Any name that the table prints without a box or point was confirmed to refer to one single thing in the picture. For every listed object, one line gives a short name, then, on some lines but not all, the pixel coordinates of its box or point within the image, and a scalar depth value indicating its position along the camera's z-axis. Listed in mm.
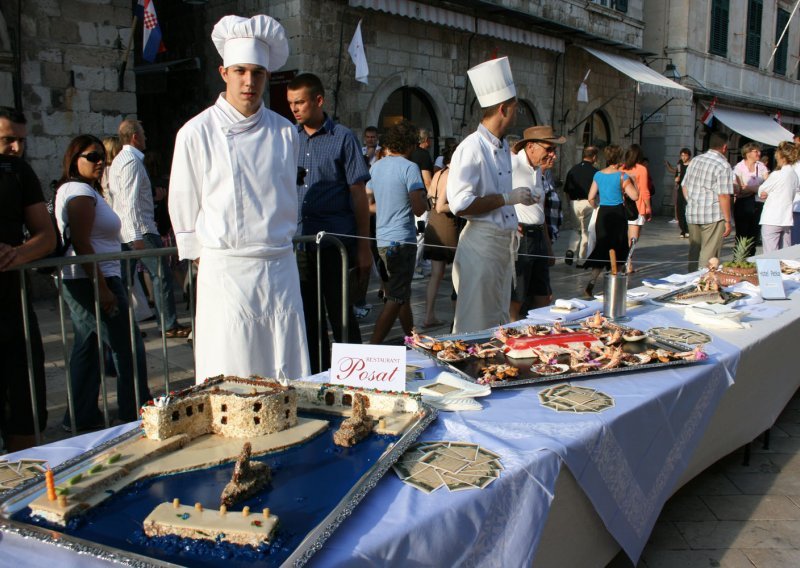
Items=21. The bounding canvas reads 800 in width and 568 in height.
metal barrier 2965
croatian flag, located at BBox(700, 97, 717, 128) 19688
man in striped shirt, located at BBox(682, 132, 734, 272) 6871
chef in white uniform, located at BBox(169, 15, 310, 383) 2646
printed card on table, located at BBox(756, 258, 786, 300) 3818
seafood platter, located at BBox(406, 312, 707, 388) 2371
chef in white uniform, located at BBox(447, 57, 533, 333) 3840
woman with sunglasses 3701
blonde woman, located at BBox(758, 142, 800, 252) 7586
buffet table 1422
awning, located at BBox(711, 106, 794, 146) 20781
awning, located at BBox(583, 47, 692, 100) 15383
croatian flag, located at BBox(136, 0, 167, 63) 8086
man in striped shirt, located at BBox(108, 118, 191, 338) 5316
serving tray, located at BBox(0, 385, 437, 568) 1245
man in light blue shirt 5281
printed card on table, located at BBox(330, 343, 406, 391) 2107
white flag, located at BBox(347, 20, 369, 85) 9812
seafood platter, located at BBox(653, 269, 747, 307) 3689
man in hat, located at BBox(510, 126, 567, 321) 5289
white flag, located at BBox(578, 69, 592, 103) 15294
